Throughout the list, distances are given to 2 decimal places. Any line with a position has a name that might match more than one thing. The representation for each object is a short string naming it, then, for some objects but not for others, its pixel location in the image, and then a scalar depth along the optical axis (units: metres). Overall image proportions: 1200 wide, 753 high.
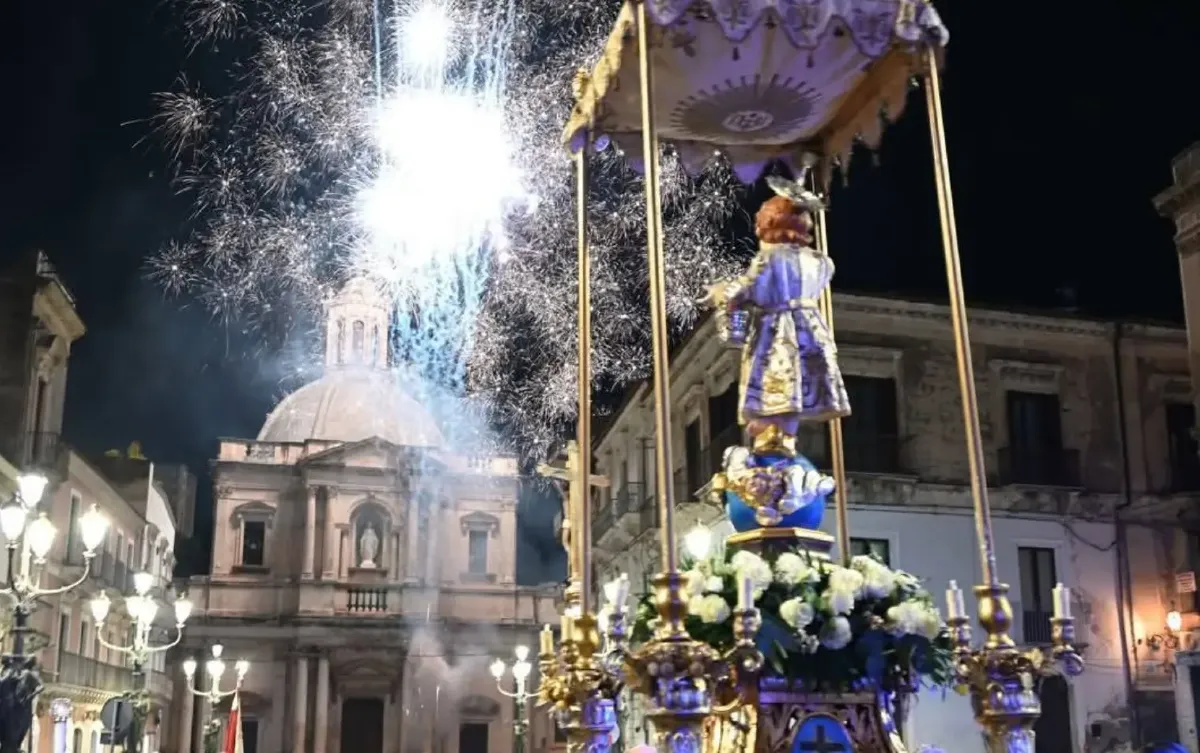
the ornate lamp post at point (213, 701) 23.52
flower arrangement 5.06
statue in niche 42.03
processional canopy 5.60
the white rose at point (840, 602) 5.07
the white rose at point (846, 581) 5.13
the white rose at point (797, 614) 5.00
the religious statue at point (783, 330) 5.78
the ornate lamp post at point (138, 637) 13.88
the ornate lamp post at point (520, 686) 23.47
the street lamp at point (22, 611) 9.02
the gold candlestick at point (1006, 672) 5.00
